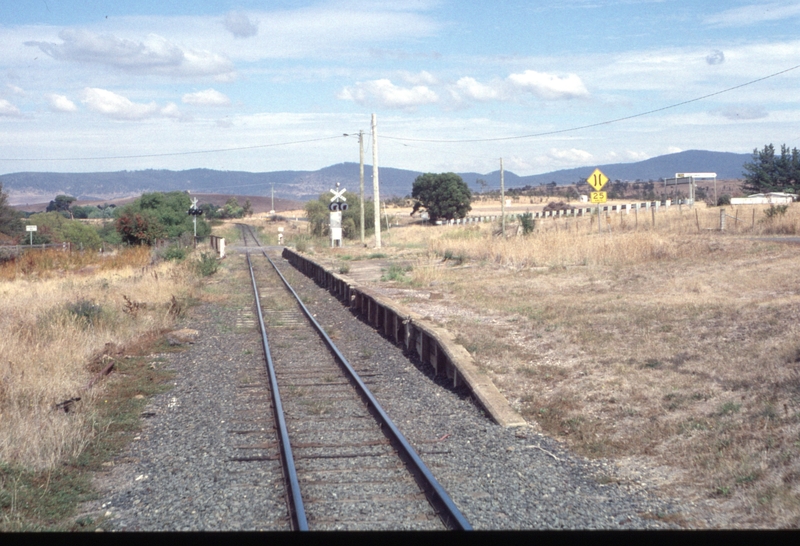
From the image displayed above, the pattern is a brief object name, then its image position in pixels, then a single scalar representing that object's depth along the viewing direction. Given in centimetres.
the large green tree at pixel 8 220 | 6764
